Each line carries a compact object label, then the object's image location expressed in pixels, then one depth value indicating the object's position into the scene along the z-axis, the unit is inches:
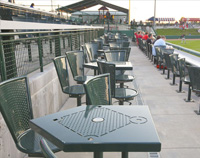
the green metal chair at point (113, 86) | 138.8
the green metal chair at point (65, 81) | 143.6
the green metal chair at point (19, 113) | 81.8
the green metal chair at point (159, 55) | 348.2
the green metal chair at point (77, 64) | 171.2
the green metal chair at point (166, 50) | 347.9
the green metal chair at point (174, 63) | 247.3
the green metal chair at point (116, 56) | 210.4
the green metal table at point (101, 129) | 58.2
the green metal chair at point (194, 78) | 175.2
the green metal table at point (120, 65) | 164.7
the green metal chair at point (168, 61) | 273.0
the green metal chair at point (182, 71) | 215.0
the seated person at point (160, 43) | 400.5
